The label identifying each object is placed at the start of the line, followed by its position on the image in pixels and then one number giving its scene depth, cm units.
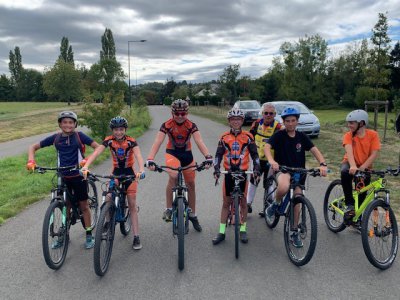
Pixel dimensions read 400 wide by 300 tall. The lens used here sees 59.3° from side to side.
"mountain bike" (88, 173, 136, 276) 378
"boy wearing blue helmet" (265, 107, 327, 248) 455
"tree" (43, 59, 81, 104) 7437
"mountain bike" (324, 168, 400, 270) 391
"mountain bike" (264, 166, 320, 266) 395
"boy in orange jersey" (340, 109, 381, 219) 462
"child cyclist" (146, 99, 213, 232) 488
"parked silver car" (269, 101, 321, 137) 1605
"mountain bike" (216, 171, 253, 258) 427
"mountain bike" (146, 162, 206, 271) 402
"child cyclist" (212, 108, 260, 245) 476
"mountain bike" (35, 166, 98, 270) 393
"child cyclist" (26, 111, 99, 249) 450
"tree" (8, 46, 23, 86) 10094
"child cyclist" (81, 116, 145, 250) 459
